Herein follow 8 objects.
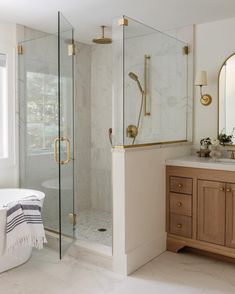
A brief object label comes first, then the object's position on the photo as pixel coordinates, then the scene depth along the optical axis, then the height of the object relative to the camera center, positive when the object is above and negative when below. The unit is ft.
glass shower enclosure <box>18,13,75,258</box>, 9.97 +0.21
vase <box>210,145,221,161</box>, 10.85 -0.75
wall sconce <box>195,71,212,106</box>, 11.47 +1.79
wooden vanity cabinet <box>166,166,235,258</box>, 9.68 -2.44
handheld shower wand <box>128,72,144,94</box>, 9.33 +1.51
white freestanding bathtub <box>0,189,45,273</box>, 9.03 -2.91
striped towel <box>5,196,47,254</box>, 9.02 -2.67
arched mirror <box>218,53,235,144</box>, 11.31 +1.08
